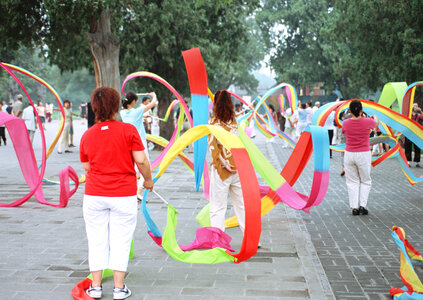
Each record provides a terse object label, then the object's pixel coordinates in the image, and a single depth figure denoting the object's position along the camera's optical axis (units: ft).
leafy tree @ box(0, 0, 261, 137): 50.78
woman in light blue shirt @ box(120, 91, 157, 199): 29.19
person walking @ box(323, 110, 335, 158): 55.52
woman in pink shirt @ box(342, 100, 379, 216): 27.76
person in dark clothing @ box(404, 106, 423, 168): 50.42
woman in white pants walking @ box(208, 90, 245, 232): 20.18
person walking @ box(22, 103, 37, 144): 60.44
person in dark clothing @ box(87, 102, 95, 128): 55.70
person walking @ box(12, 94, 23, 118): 70.49
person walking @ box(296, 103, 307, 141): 66.87
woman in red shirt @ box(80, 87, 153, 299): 14.69
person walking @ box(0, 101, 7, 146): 73.82
